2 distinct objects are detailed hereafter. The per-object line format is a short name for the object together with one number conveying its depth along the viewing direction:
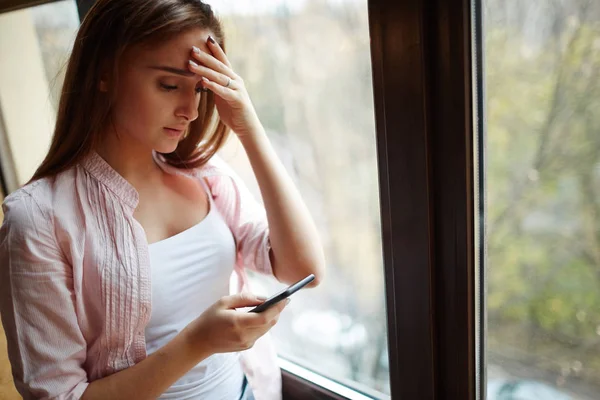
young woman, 0.69
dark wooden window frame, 0.68
